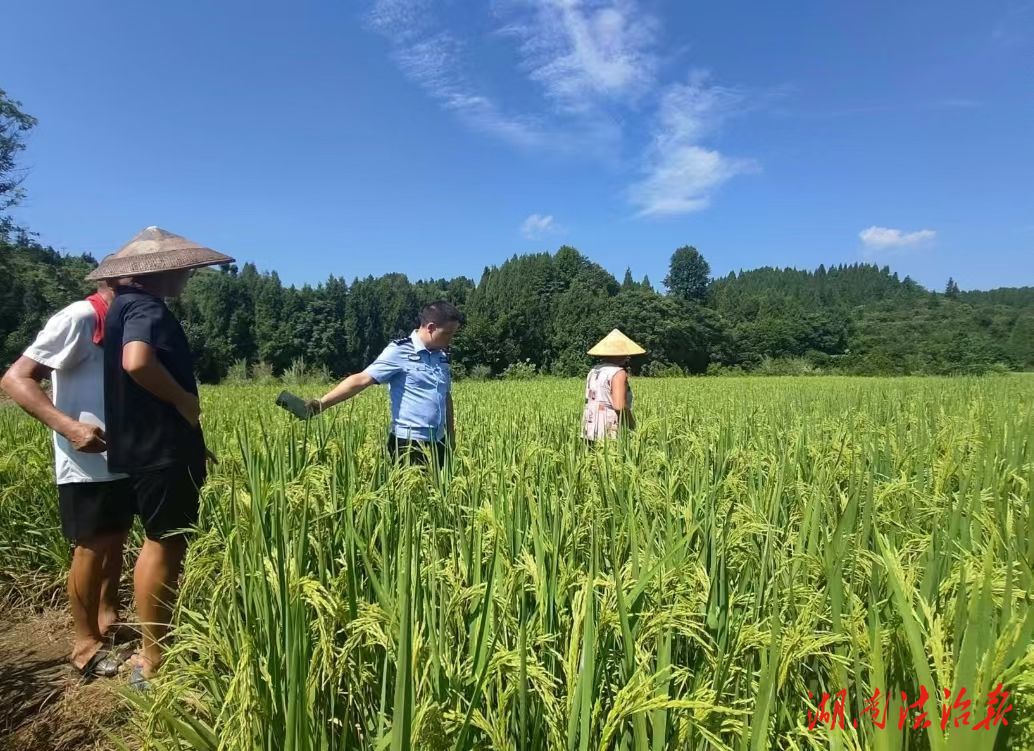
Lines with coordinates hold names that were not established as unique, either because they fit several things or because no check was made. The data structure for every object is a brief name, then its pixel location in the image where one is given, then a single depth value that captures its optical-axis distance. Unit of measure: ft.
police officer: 11.12
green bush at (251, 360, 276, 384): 71.85
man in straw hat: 7.16
